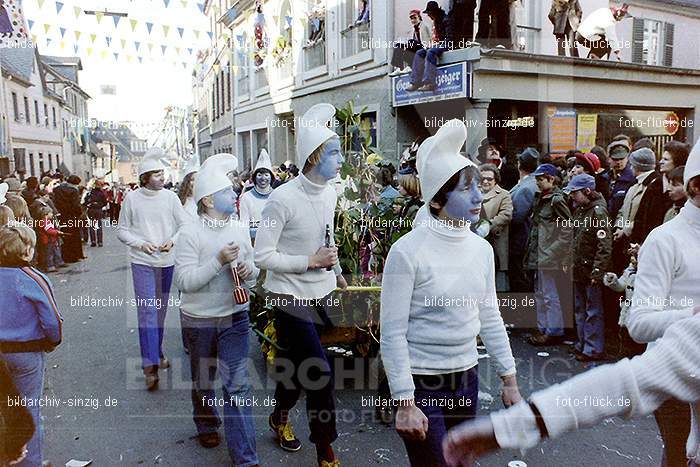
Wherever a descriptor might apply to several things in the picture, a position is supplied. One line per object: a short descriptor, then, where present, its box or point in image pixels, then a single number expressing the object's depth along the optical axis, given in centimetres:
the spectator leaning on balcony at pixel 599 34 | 1216
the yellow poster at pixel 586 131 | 1239
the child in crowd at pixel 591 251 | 549
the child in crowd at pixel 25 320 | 321
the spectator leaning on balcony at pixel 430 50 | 1041
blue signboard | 991
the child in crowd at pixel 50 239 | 1068
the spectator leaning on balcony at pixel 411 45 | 1120
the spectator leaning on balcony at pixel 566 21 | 1216
